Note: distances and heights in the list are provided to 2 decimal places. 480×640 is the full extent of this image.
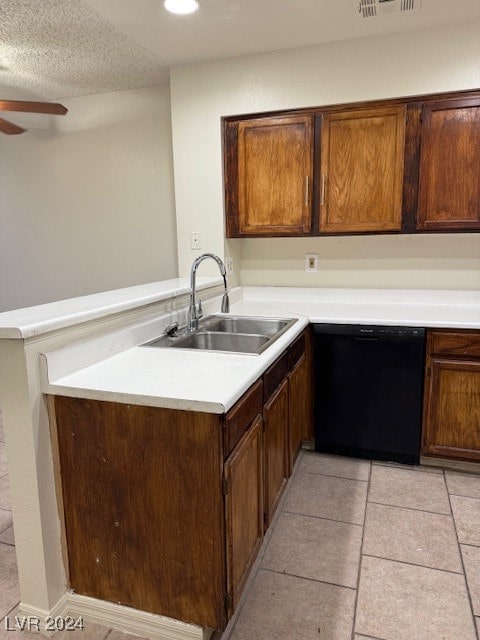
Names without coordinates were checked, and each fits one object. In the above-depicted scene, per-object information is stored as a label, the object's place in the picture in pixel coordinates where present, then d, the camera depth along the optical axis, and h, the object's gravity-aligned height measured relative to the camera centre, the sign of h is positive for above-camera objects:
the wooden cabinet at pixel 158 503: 1.29 -0.80
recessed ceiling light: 2.06 +1.07
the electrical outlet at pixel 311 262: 3.04 -0.18
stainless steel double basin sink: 1.99 -0.46
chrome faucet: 2.02 -0.34
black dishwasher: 2.40 -0.84
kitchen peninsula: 1.33 -0.44
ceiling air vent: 2.10 +1.07
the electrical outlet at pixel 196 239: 2.98 -0.01
